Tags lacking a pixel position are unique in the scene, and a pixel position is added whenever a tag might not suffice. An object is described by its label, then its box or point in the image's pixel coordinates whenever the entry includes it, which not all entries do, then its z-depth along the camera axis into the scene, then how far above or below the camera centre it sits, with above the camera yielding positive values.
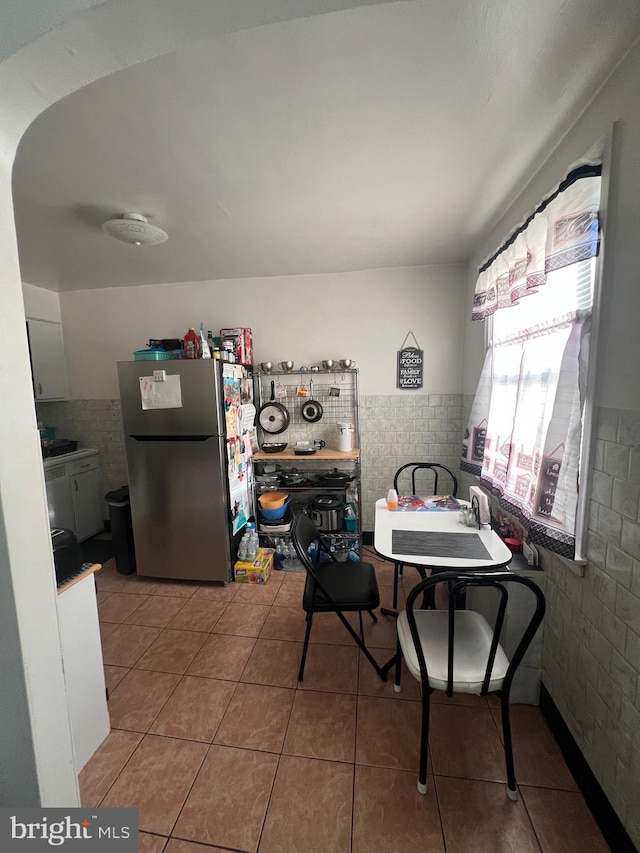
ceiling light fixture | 1.75 +0.94
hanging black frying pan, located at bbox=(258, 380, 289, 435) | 2.92 -0.21
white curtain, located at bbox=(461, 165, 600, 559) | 1.15 +0.14
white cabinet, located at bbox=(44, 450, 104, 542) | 2.78 -0.87
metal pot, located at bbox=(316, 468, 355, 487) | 2.72 -0.72
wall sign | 2.80 +0.22
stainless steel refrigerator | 2.24 -0.49
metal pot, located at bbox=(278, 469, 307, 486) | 2.81 -0.74
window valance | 1.08 +0.60
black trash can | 2.55 -1.08
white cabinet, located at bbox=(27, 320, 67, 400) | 2.92 +0.37
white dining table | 1.32 -0.69
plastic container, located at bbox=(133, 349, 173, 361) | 2.33 +0.31
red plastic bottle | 2.33 +0.38
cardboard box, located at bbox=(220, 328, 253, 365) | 2.68 +0.46
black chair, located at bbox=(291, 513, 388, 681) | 1.51 -0.97
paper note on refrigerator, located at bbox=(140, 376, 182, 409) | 2.24 +0.03
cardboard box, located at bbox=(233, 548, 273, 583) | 2.44 -1.33
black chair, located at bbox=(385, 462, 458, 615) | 2.88 -0.77
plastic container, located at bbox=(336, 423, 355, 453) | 2.74 -0.37
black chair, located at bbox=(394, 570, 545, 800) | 1.01 -0.96
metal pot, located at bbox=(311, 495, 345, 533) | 2.61 -0.98
